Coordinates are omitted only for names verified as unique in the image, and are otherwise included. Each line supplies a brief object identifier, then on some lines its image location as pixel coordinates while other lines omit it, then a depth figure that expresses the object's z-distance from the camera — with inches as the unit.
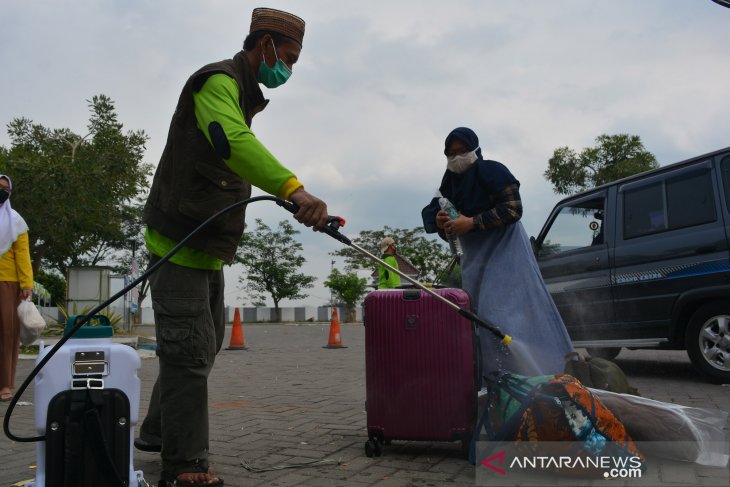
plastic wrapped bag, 126.3
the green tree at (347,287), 1571.1
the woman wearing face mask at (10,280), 239.3
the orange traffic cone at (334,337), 503.8
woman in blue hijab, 150.6
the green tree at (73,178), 674.2
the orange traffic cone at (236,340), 496.7
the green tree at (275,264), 1764.3
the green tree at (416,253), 1684.3
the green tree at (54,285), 1841.8
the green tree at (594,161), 1342.3
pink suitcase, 137.6
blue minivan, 250.5
